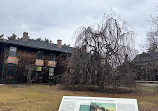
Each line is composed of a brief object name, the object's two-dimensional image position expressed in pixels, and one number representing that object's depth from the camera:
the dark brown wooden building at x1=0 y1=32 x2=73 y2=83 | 19.50
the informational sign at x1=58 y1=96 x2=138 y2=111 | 3.66
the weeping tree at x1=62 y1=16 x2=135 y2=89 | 12.19
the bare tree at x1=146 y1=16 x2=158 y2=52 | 21.99
